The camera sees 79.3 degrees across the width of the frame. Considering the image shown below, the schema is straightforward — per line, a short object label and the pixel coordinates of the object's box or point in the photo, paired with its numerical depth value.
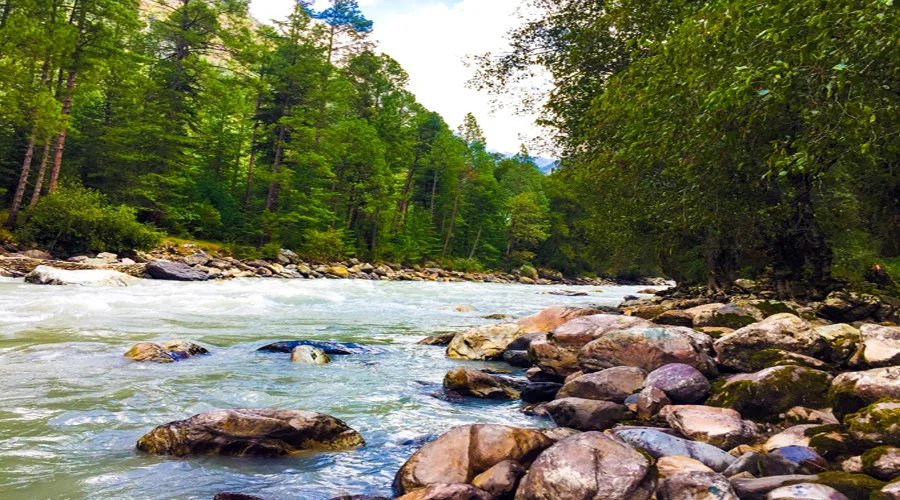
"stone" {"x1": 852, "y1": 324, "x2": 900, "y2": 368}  5.54
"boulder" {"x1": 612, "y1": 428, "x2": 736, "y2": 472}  4.10
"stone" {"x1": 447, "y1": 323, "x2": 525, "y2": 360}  9.79
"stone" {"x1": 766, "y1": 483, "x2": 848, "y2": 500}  3.09
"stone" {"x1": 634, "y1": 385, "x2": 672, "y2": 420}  5.46
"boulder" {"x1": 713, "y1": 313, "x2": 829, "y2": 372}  6.39
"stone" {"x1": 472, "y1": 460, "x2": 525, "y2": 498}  3.71
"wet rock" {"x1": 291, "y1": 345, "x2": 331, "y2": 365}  8.50
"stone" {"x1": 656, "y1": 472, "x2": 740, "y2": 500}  3.27
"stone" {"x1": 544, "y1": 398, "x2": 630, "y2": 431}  5.44
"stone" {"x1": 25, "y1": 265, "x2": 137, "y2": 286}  15.94
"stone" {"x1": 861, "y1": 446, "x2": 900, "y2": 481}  3.49
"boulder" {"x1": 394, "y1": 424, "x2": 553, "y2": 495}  3.93
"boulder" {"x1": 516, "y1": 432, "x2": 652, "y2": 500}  3.44
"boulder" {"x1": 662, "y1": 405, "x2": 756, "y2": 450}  4.70
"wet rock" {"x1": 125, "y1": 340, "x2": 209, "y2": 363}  7.80
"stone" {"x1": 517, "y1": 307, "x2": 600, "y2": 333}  10.66
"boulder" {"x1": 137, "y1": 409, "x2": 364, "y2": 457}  4.55
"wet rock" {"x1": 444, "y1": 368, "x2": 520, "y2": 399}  6.95
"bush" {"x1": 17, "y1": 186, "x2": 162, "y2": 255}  22.11
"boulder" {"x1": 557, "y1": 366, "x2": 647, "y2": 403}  6.18
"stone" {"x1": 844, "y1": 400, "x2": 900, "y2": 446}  3.93
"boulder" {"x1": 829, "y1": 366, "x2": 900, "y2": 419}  4.65
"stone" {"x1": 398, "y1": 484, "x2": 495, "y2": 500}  3.49
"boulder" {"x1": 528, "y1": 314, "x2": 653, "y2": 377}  7.84
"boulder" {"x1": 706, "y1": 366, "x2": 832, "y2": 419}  5.23
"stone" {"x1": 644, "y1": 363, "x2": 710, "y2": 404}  5.73
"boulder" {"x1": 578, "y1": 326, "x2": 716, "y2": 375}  6.71
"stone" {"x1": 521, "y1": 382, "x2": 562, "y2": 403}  6.86
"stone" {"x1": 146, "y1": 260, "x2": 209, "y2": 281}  20.91
